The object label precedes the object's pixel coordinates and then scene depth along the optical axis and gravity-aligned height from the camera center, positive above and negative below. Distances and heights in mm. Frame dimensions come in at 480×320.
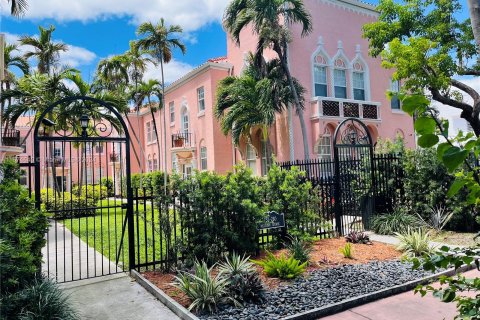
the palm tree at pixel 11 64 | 21000 +7449
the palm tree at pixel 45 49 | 21953 +8438
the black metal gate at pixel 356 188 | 10125 -684
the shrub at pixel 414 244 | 7140 -1712
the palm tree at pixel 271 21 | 15336 +6870
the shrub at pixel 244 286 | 5016 -1714
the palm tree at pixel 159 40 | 20453 +8059
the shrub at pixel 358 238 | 8297 -1755
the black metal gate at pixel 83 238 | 6169 -1979
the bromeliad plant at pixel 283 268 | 5887 -1723
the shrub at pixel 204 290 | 4832 -1725
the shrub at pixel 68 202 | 17094 -1294
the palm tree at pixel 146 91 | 24109 +5973
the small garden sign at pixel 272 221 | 7412 -1138
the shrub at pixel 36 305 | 4012 -1529
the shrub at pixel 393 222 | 9508 -1637
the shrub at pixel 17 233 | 4191 -735
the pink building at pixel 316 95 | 18391 +4444
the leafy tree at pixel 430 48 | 14258 +5068
